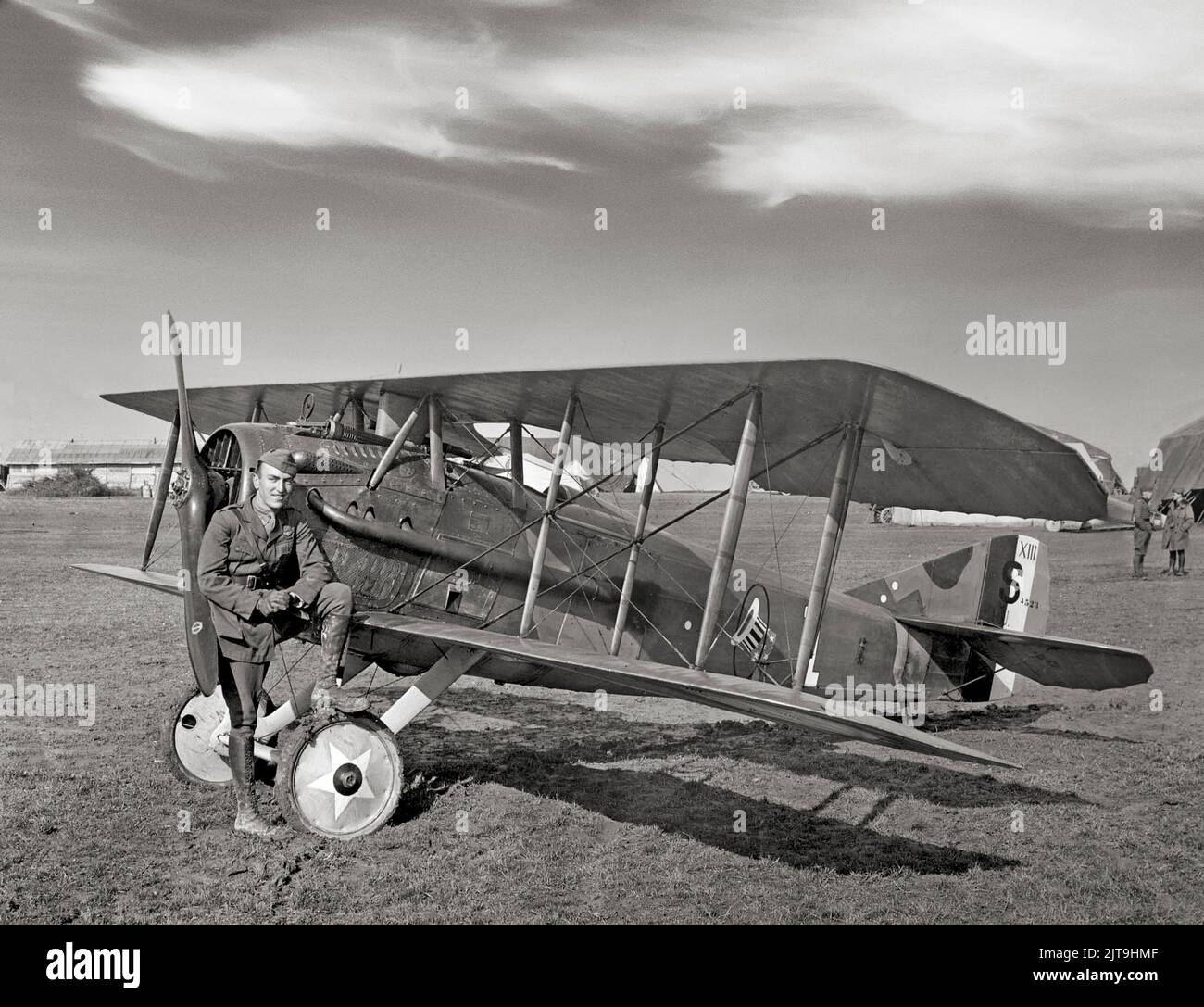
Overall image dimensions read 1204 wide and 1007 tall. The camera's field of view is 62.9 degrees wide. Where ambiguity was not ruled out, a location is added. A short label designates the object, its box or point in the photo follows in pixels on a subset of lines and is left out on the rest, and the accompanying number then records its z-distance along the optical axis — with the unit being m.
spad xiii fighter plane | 5.09
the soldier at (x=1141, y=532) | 20.56
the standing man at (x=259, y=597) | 4.87
